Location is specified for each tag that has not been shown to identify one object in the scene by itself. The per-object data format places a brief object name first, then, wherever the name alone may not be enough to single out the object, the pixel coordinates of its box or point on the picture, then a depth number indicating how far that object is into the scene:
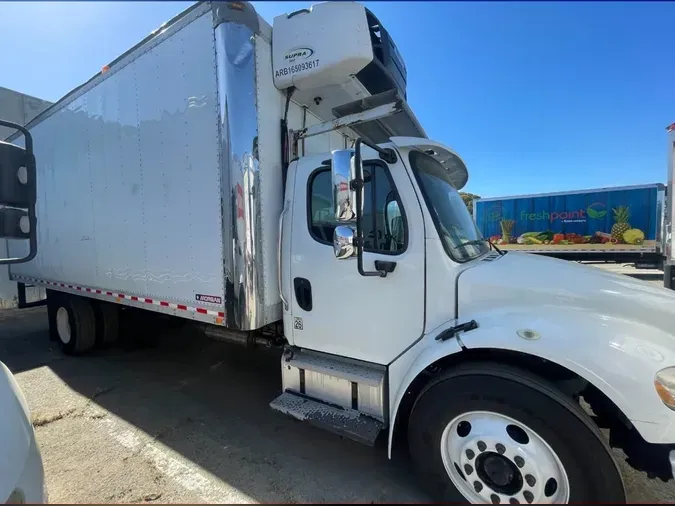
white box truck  1.80
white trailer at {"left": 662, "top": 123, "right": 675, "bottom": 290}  6.12
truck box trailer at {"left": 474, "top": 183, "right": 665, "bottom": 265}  12.44
